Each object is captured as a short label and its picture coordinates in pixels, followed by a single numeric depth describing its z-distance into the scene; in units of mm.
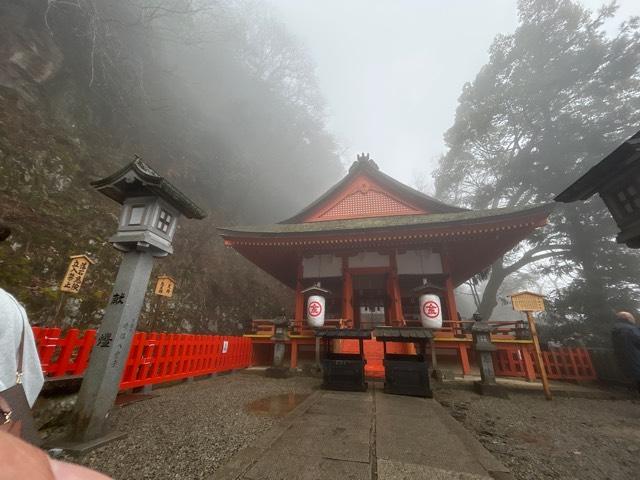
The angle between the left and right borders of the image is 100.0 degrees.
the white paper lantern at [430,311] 7230
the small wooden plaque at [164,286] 7797
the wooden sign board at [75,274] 6180
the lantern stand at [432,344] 6730
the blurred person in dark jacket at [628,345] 5164
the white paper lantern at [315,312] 7797
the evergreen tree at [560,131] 13039
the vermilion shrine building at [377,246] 8117
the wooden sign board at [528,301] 6082
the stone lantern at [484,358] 5973
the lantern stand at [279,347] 7418
